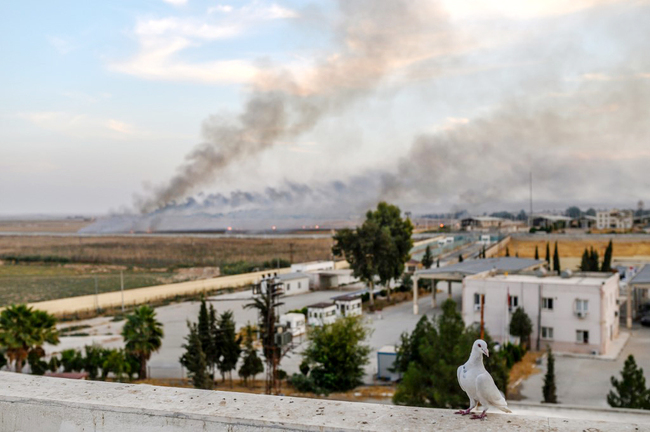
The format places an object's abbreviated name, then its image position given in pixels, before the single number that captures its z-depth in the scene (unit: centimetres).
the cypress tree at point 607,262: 3772
